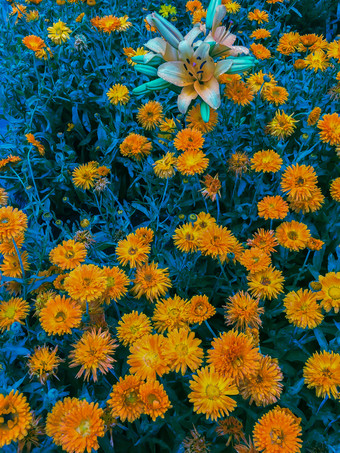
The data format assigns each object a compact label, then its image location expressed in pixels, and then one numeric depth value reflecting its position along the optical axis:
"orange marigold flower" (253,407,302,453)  0.44
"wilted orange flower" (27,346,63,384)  0.51
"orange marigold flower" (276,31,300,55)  0.90
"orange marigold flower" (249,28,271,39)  0.91
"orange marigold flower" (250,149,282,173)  0.67
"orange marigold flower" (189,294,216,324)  0.52
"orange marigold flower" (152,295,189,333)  0.54
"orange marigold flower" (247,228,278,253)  0.59
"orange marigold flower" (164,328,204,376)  0.48
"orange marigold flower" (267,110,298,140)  0.74
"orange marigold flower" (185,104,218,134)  0.69
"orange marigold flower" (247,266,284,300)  0.56
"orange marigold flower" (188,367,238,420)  0.45
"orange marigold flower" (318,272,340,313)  0.52
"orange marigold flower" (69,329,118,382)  0.49
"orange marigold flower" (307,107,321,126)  0.73
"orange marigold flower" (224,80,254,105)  0.72
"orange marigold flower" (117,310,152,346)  0.53
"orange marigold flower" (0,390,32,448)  0.45
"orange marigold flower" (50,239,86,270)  0.56
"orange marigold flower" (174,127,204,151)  0.65
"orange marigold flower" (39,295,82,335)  0.51
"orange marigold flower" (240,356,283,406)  0.46
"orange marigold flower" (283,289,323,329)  0.52
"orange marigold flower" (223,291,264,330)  0.51
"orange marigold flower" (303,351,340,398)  0.48
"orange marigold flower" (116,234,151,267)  0.59
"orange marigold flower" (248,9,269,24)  0.99
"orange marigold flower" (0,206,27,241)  0.56
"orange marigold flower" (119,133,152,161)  0.74
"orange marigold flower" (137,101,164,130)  0.78
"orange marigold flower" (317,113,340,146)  0.65
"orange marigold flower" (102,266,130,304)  0.54
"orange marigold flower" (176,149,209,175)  0.63
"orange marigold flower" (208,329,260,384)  0.45
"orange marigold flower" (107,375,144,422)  0.46
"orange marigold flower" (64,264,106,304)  0.51
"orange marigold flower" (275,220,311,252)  0.59
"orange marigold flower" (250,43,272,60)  0.83
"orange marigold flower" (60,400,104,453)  0.43
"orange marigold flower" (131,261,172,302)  0.57
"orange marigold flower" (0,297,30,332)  0.55
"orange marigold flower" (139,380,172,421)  0.44
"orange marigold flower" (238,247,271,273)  0.55
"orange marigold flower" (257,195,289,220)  0.61
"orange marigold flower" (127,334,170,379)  0.48
